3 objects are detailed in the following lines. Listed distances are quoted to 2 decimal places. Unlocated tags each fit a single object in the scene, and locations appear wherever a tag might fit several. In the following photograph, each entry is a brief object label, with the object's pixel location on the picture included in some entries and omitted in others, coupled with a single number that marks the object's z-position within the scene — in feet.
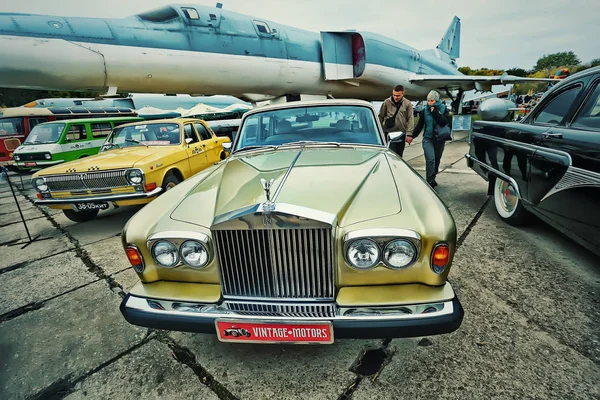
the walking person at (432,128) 16.17
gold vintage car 4.64
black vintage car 7.06
